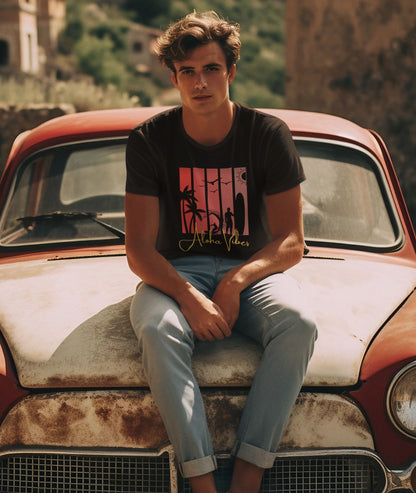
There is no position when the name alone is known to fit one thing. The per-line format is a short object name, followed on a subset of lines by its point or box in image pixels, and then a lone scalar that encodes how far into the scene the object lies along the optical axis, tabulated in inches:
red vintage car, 95.9
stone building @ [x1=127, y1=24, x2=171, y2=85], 2130.9
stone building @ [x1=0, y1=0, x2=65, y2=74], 1604.3
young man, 99.9
